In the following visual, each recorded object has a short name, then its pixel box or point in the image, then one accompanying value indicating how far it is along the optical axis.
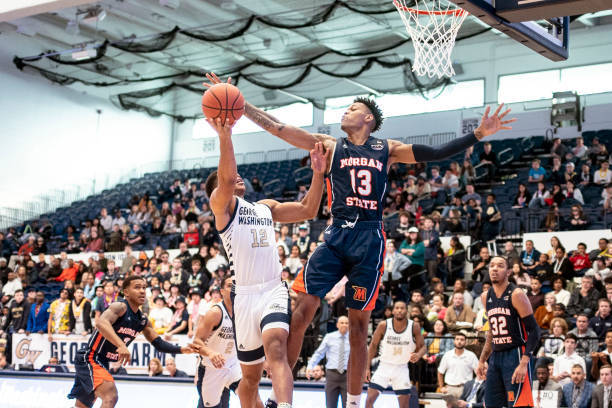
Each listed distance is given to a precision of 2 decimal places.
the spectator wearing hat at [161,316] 14.92
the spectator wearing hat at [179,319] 14.34
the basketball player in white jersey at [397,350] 10.30
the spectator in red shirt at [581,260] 13.95
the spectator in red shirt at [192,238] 20.23
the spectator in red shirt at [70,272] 20.02
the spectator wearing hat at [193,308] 14.39
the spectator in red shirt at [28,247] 23.48
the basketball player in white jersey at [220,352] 7.86
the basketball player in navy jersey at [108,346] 8.12
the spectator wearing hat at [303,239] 16.42
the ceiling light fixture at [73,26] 22.22
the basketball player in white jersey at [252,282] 5.47
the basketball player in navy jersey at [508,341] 7.62
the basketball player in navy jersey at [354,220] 5.87
